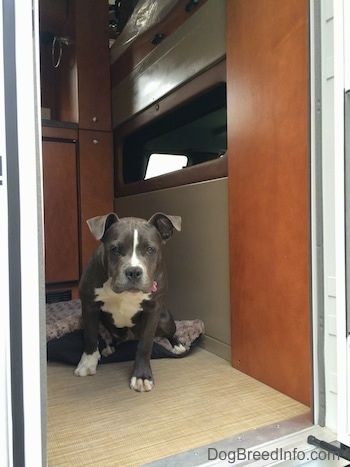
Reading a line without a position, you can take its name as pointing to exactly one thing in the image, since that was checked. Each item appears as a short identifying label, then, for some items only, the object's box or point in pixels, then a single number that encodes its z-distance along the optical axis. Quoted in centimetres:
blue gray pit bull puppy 154
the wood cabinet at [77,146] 271
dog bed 180
